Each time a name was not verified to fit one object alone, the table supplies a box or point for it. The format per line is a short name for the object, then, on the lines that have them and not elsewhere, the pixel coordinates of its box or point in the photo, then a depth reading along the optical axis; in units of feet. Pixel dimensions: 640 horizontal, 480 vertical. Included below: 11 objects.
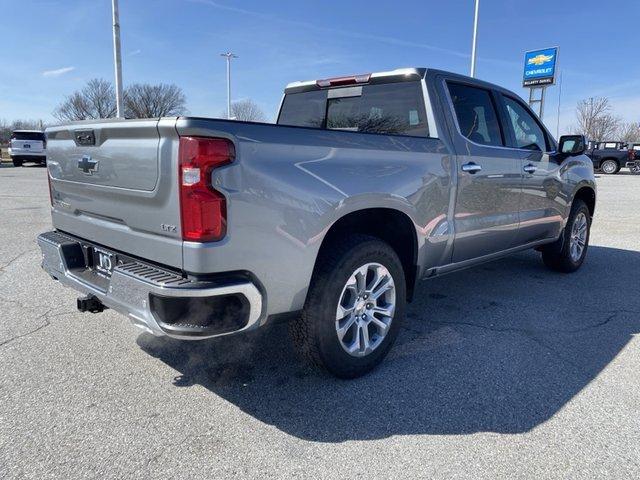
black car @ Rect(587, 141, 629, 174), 92.38
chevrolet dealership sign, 93.61
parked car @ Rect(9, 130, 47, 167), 81.25
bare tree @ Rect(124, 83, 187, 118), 161.42
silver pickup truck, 7.33
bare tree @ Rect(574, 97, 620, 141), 188.55
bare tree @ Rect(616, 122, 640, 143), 215.10
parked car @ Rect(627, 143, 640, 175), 91.45
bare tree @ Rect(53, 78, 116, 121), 184.75
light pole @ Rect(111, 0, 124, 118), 51.57
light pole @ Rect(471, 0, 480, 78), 63.87
